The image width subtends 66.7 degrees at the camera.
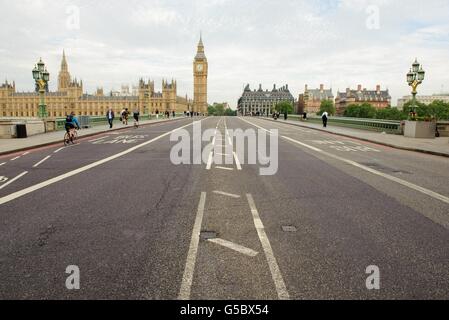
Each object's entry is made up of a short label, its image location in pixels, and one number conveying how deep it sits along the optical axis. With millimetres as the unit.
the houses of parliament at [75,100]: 157625
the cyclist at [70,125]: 18892
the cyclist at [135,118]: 36250
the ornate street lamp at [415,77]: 24688
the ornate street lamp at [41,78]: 26438
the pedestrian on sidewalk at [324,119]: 39144
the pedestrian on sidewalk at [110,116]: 32812
